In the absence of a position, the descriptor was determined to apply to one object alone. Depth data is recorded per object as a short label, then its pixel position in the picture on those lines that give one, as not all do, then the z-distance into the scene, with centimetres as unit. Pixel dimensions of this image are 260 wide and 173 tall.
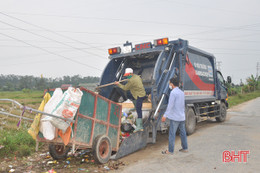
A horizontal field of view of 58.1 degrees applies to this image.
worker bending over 539
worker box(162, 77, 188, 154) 485
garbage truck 542
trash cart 406
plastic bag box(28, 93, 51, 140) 401
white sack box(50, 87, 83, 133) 372
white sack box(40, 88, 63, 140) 392
